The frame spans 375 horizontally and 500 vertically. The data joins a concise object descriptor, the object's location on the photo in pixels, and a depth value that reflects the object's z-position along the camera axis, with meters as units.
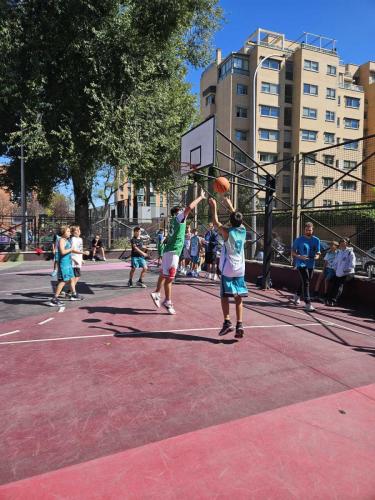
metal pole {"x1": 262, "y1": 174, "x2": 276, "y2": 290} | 10.48
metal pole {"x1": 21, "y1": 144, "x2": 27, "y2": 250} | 20.77
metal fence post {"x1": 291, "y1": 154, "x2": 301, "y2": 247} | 10.53
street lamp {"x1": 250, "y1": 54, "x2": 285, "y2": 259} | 13.36
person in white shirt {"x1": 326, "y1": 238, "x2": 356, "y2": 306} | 9.04
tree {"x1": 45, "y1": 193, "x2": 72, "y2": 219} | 66.06
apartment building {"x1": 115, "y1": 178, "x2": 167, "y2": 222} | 36.94
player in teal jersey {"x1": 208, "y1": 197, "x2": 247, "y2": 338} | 5.80
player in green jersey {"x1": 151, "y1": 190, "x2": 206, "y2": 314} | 7.32
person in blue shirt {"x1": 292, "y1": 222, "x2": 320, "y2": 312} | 8.33
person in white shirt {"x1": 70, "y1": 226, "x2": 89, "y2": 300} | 8.82
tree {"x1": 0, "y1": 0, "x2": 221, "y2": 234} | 17.97
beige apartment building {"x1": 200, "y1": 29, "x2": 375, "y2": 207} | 42.97
